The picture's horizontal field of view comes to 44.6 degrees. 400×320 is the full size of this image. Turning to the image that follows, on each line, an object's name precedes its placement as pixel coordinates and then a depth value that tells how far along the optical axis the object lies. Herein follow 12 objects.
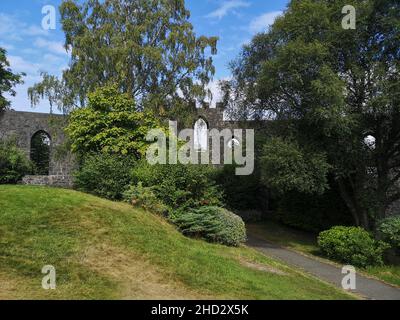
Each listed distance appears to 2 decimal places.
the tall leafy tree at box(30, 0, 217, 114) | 25.00
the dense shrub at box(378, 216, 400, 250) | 15.04
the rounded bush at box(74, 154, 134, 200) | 16.17
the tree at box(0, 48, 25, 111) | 34.31
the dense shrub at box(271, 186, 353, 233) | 21.12
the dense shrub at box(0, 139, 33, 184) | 24.06
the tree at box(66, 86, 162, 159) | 18.64
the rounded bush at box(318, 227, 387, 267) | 14.80
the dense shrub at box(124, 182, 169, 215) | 14.77
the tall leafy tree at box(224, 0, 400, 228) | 15.95
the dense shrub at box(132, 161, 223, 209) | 15.55
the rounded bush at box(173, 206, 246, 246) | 14.42
